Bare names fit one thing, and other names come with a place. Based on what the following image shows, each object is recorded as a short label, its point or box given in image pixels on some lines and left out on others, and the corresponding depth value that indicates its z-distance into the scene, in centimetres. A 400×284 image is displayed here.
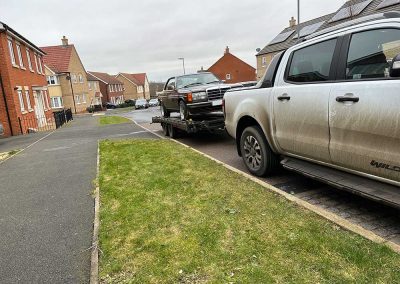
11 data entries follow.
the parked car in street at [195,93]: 898
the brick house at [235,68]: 6059
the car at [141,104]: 5234
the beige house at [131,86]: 8781
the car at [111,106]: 6292
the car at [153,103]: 5629
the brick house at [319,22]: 2967
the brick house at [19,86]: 1844
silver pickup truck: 311
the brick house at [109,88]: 7144
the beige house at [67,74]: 4500
